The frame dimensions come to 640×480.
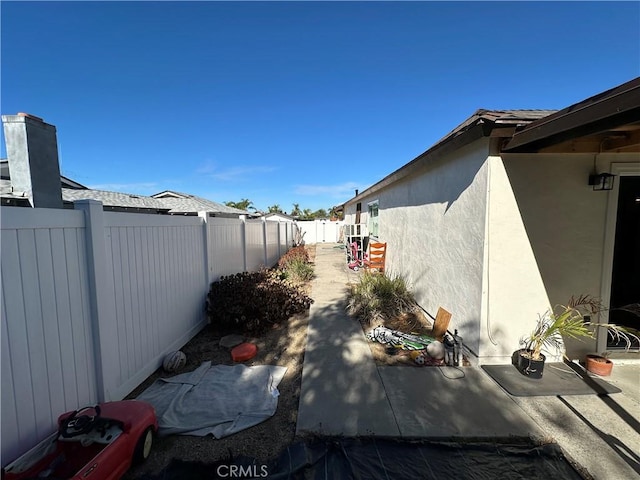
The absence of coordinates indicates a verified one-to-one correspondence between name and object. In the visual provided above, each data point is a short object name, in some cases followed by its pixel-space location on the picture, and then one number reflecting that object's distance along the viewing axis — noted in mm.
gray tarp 2443
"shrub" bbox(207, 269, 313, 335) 4473
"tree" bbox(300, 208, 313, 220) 50156
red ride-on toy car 1614
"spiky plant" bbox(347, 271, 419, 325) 5113
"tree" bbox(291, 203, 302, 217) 52219
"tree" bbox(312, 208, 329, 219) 52731
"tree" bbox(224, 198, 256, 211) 50356
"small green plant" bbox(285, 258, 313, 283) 8186
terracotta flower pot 3125
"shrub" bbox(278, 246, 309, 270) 9466
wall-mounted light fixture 3123
